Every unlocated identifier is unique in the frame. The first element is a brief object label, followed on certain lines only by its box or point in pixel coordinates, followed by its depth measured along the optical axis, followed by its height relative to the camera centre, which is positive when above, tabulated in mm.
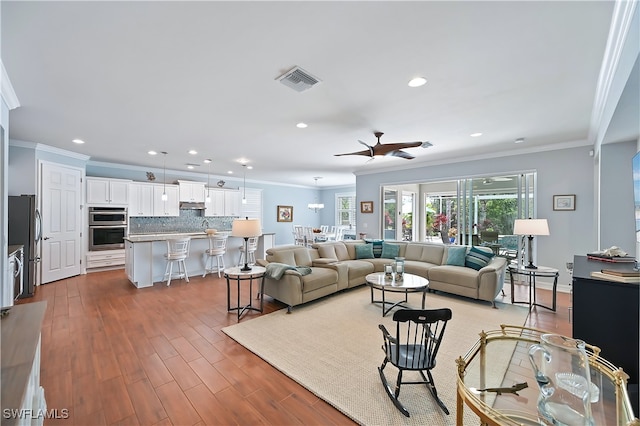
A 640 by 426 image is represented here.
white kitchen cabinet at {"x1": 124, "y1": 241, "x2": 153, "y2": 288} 5070 -998
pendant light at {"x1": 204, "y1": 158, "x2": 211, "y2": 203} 6504 +1181
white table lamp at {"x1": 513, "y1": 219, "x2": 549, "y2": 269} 4105 -227
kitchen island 5098 -936
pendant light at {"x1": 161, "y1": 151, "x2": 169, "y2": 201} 6155 +1092
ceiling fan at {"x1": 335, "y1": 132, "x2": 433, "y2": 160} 3679 +936
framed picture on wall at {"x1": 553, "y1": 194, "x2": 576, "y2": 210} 4832 +222
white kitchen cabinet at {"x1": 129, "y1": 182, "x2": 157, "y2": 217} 6848 +327
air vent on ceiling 2420 +1254
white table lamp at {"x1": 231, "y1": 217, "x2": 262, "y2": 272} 3796 -228
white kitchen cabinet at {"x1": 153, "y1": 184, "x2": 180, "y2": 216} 7289 +271
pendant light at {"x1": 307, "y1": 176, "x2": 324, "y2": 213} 9498 +297
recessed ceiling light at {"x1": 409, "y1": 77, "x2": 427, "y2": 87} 2580 +1285
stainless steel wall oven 6188 -387
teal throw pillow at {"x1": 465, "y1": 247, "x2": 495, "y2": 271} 4602 -779
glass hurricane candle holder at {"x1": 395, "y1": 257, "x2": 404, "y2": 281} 3984 -813
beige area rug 1985 -1416
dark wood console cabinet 1802 -741
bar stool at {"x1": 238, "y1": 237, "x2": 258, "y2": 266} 6523 -924
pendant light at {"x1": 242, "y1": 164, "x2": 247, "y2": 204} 9422 +922
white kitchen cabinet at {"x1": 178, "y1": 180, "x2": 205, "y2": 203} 7781 +606
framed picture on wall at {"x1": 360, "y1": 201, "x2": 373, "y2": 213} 7836 +188
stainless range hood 7870 +175
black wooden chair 1961 -1128
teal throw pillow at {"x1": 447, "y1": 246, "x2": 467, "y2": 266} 4945 -784
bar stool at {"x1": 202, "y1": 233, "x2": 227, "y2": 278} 5953 -882
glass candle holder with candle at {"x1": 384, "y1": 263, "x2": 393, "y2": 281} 4029 -892
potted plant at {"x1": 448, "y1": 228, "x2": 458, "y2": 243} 6972 -532
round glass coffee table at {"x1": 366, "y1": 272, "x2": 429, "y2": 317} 3584 -975
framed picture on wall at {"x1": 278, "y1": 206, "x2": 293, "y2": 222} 10953 -48
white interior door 5211 -210
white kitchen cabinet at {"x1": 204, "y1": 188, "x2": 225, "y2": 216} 8484 +257
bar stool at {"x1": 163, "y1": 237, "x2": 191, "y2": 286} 5312 -846
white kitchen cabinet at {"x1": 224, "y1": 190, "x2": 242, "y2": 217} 8961 +329
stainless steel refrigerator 4465 -321
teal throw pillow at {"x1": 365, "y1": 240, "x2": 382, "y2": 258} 6008 -763
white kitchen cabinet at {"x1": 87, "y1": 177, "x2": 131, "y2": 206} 6176 +469
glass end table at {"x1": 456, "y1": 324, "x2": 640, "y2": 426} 1098 -832
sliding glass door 5758 +85
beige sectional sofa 4035 -983
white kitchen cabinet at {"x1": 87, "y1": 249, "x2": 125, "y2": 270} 6145 -1122
